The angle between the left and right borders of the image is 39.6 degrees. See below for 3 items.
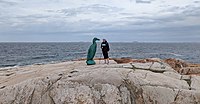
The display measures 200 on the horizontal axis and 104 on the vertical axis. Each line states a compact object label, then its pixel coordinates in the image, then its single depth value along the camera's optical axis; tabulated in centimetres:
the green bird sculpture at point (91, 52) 1586
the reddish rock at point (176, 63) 2111
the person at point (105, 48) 1669
